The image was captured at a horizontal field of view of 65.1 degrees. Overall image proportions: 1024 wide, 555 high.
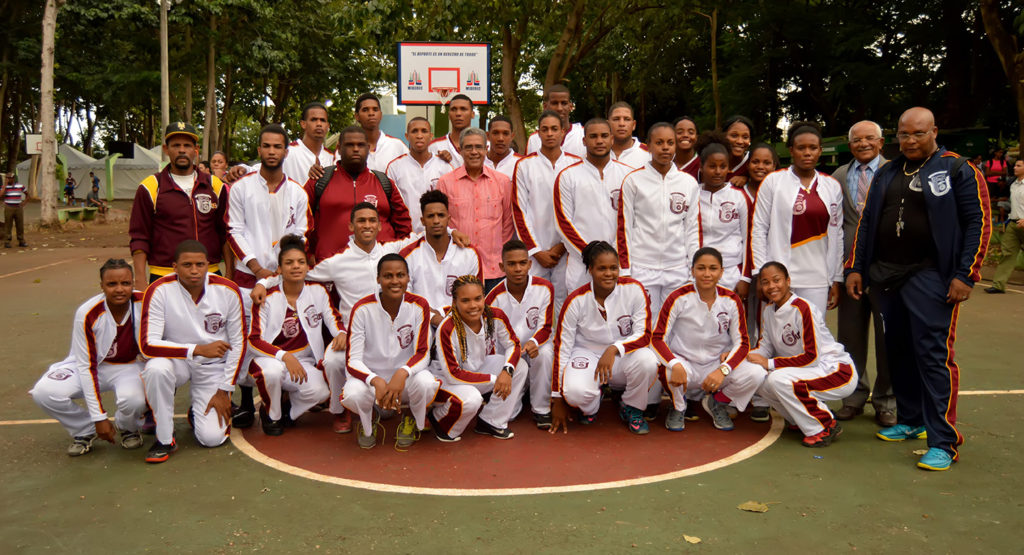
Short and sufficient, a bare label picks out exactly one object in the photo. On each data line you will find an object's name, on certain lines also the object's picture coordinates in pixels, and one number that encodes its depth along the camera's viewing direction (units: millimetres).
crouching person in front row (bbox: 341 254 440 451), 5402
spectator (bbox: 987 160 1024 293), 11648
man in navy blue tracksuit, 4938
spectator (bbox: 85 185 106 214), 27841
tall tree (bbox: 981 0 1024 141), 13977
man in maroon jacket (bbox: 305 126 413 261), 6379
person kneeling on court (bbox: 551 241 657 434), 5730
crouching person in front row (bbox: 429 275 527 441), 5531
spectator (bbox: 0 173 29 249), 17047
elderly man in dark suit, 5996
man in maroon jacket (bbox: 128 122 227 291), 5988
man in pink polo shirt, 6523
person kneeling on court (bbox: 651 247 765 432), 5746
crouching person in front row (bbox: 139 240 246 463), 5312
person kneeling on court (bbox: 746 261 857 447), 5434
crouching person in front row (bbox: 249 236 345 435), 5656
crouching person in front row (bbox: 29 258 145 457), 5230
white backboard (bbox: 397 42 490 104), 13422
